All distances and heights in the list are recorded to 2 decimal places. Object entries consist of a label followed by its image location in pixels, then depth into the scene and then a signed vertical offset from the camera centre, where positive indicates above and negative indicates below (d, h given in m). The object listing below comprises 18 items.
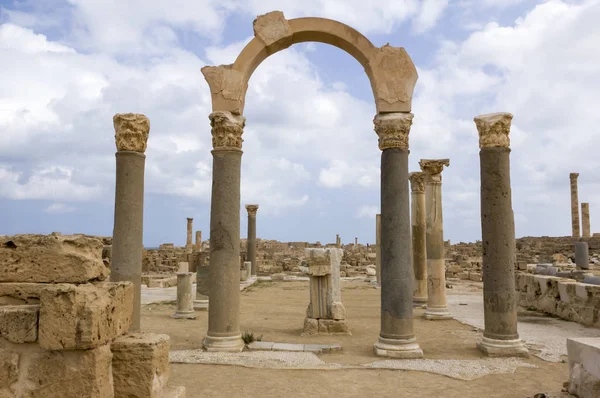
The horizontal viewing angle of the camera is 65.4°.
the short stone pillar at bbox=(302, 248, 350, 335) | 10.46 -1.13
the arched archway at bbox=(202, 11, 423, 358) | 8.15 +1.46
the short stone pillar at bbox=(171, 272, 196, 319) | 12.94 -1.53
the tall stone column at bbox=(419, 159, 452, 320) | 12.87 +0.17
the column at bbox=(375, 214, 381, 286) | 22.03 +0.22
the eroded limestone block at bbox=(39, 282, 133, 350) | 3.51 -0.56
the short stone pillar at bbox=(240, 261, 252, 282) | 22.81 -1.32
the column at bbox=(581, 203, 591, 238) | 41.34 +2.55
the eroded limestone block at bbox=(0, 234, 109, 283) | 3.87 -0.14
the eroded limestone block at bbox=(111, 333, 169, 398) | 3.85 -1.02
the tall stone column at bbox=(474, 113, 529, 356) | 8.25 -0.03
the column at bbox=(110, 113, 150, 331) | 8.04 +0.71
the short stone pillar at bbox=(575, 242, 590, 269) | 20.75 -0.37
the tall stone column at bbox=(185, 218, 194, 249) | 42.44 +1.05
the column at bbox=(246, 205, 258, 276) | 25.72 +0.49
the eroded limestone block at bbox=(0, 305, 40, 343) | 3.60 -0.62
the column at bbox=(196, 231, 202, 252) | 42.64 +0.52
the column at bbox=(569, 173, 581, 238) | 41.03 +3.47
